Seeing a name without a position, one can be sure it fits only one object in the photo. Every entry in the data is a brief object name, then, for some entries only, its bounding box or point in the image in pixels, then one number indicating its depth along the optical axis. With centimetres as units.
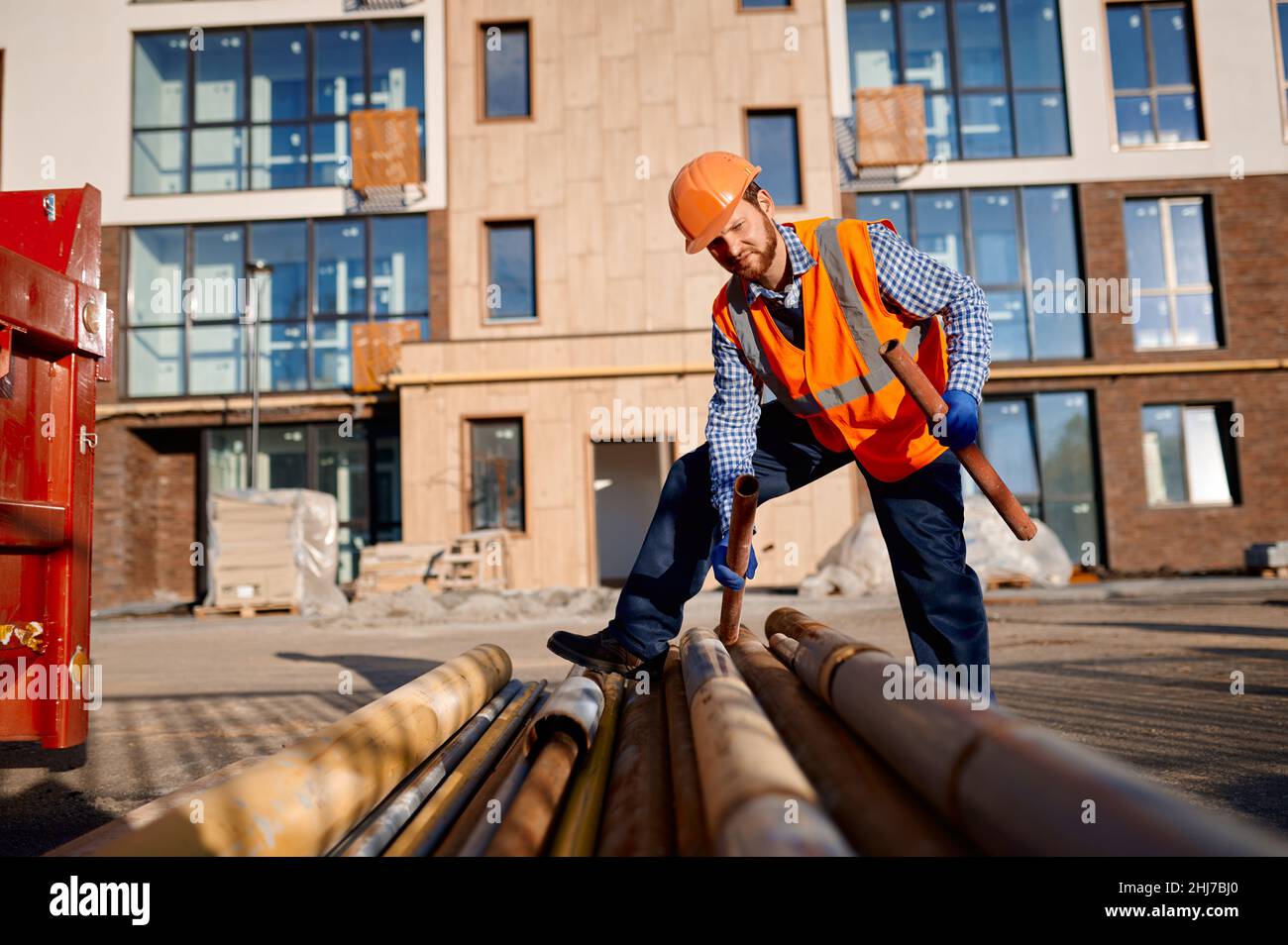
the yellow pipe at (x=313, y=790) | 121
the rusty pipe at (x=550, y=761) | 141
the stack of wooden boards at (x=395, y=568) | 1209
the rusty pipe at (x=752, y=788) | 107
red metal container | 255
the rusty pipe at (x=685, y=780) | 139
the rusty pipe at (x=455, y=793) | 159
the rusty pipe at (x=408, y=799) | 157
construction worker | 259
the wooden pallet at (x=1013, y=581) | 1153
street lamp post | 1430
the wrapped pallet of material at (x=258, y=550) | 1191
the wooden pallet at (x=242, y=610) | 1187
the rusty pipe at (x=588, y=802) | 148
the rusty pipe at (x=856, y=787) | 121
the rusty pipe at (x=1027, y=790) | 94
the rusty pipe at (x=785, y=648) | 280
